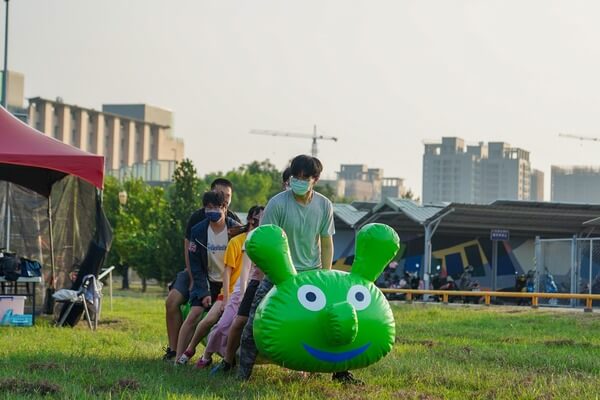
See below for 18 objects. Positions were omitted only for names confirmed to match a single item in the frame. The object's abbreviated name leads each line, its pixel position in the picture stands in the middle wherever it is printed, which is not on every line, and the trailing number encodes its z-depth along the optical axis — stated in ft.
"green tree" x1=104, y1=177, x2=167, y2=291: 154.61
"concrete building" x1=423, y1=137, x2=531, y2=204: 623.36
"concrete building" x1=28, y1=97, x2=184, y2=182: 405.39
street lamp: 165.84
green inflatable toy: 26.61
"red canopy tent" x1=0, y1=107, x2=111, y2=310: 60.03
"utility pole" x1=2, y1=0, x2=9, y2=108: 103.35
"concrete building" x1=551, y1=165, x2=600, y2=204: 535.19
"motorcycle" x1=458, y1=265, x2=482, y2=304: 122.01
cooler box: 52.31
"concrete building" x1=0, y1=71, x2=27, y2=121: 353.88
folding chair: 52.44
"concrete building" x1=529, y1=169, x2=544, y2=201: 638.12
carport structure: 114.42
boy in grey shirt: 28.76
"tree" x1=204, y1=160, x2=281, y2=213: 281.13
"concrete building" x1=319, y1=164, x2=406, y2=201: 606.42
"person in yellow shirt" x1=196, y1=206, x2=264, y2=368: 31.55
